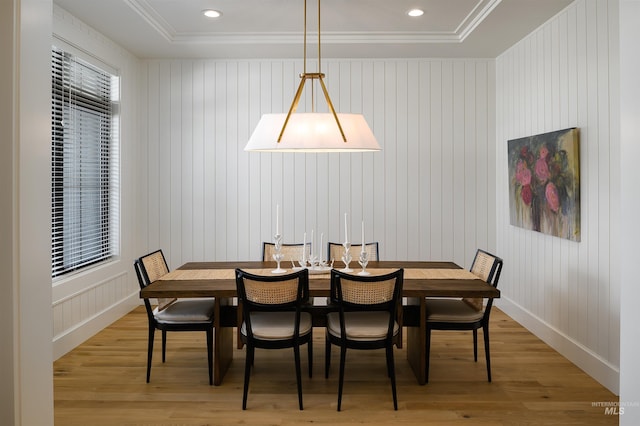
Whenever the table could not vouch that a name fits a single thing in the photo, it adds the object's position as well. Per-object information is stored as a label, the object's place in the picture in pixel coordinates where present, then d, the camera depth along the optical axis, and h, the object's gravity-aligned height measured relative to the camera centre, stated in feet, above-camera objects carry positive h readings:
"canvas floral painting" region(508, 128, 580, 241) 11.67 +0.72
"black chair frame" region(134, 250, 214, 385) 10.73 -2.57
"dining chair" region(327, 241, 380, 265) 13.94 -1.19
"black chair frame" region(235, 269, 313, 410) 9.43 -1.96
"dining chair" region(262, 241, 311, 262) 14.10 -1.22
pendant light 10.21 +1.62
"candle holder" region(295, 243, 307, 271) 11.84 -1.31
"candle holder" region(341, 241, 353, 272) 11.57 -1.10
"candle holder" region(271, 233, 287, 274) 11.51 -1.06
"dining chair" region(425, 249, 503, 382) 10.82 -2.35
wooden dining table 10.11 -1.67
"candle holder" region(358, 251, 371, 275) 11.39 -1.20
